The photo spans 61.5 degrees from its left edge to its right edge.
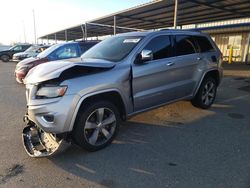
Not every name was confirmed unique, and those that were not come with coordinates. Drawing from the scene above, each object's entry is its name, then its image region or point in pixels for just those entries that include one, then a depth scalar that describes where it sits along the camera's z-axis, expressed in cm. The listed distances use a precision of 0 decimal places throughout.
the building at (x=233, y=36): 1983
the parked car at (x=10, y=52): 2381
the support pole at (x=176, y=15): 1123
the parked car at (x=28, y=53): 1687
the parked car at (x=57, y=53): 837
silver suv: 301
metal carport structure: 1285
